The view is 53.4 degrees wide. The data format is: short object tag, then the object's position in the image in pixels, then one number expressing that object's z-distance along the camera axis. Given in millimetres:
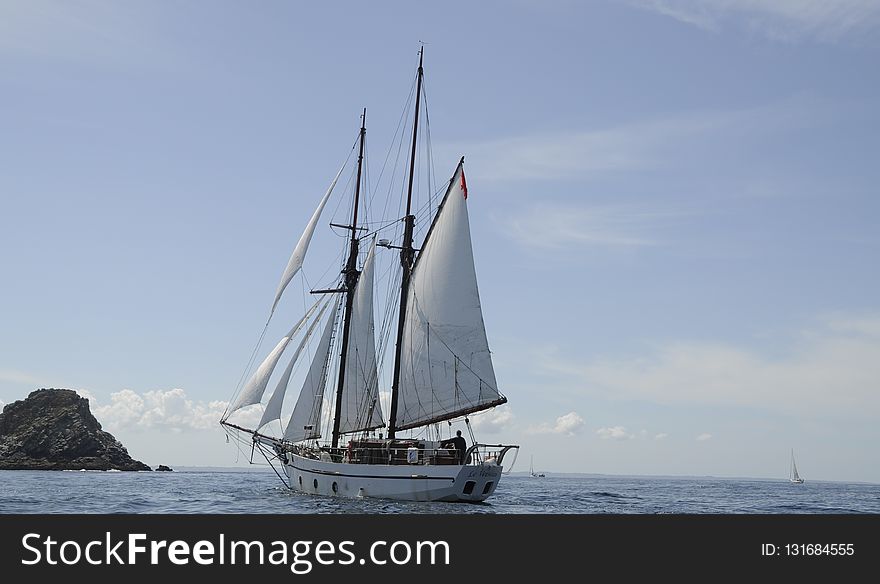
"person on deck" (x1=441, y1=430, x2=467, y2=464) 56344
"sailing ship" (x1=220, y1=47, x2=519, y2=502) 57312
